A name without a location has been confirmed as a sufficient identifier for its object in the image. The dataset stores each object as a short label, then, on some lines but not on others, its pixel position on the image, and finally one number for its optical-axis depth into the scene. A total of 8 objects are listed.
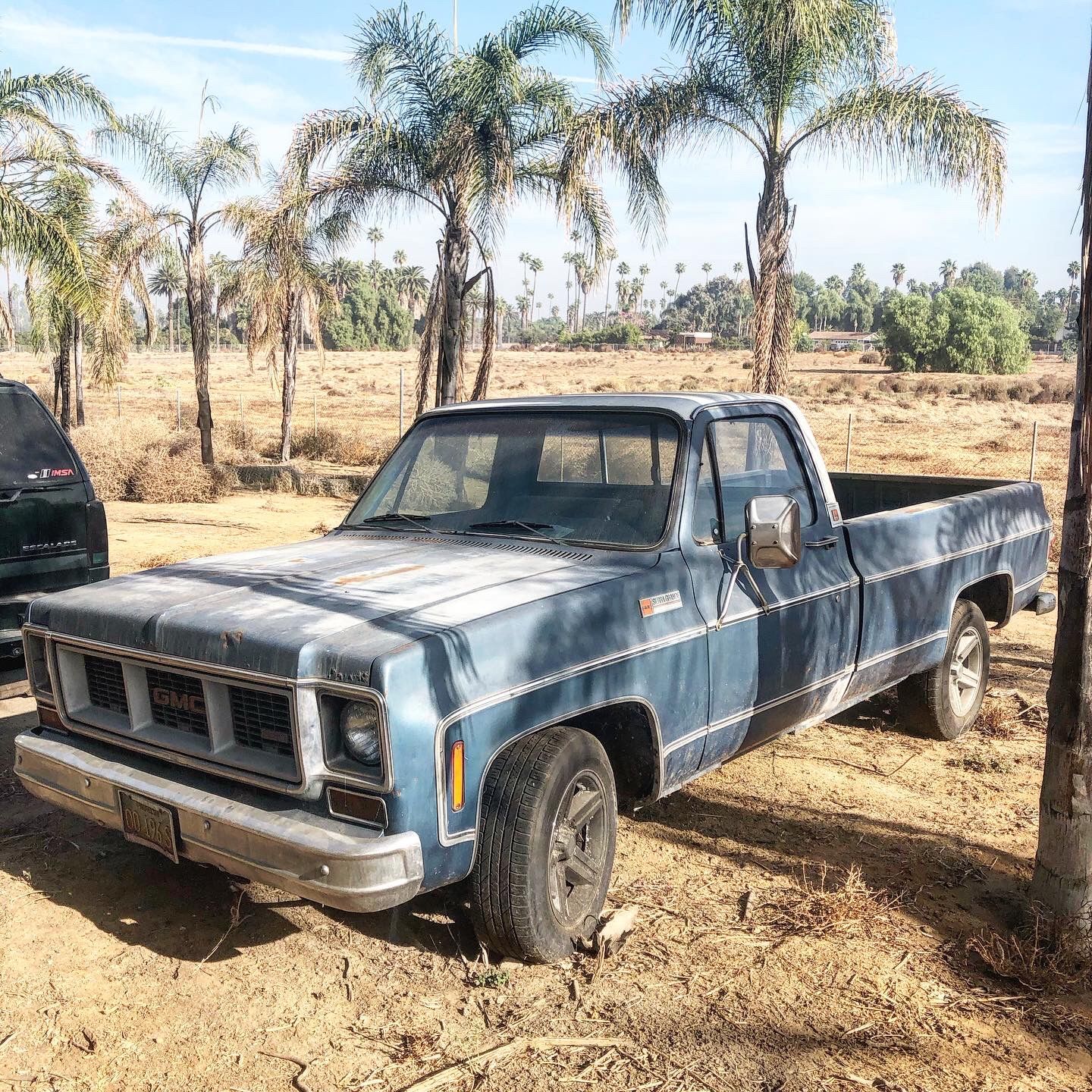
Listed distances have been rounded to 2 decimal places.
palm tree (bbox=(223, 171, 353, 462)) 16.80
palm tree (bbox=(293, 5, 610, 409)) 14.57
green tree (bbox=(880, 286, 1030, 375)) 51.78
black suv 5.62
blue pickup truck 3.04
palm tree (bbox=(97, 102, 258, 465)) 19.91
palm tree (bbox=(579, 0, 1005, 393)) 12.68
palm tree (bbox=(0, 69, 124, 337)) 13.72
